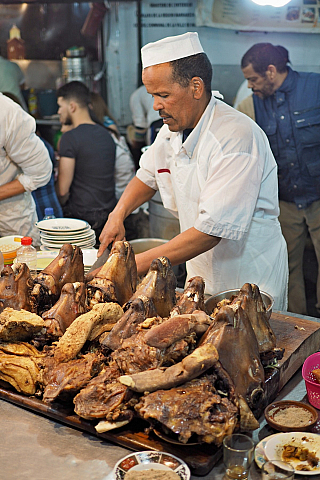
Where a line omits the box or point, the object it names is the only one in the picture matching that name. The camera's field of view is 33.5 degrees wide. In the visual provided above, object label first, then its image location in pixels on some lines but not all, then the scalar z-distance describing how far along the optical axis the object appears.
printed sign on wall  5.25
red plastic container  1.76
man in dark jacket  4.84
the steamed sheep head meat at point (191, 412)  1.46
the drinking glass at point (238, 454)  1.41
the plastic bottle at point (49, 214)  3.63
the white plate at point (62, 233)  3.23
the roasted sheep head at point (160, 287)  1.95
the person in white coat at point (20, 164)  3.61
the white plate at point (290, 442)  1.51
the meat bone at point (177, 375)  1.52
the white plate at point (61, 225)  3.24
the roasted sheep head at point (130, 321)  1.74
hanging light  3.65
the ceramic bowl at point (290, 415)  1.61
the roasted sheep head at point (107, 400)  1.56
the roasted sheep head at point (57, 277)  2.11
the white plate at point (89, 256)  2.95
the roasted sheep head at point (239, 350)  1.61
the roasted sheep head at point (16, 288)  2.04
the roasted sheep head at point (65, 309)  1.91
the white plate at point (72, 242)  3.20
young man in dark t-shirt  4.99
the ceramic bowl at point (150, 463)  1.42
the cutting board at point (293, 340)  1.91
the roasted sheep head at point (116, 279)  2.05
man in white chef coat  2.47
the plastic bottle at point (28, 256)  2.75
